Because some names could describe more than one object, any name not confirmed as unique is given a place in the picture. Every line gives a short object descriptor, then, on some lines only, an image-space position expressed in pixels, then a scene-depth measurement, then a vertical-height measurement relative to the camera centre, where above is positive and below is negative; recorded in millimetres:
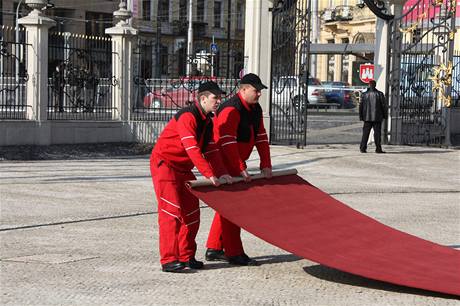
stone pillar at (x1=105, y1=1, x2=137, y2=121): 21734 +8
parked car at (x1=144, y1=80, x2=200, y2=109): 22125 -667
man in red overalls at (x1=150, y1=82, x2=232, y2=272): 8055 -978
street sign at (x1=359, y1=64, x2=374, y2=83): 26984 +1
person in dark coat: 21234 -963
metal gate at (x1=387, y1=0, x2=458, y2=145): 23062 -190
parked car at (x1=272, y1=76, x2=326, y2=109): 22266 -511
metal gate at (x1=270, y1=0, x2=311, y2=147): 22219 +19
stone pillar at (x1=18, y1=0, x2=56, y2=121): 19797 +216
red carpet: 7598 -1498
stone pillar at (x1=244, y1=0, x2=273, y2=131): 22578 +705
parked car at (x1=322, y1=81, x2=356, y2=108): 46875 -1261
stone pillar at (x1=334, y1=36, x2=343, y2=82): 63094 +246
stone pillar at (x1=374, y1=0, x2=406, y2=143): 23562 +491
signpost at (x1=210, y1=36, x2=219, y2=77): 22141 +320
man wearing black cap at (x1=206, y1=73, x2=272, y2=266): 8531 -708
